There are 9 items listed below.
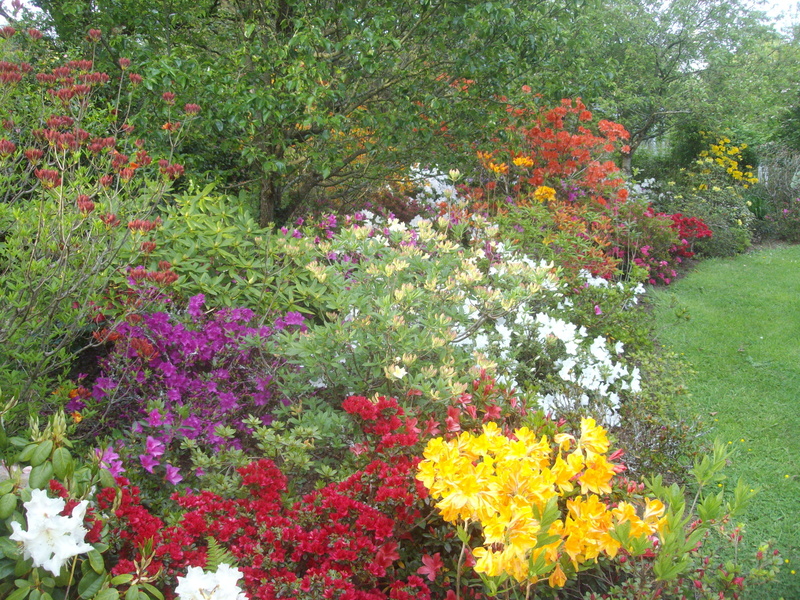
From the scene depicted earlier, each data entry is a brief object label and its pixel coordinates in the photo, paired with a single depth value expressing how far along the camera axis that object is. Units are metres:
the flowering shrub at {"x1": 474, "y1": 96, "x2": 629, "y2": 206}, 6.79
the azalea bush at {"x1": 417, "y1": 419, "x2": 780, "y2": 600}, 1.50
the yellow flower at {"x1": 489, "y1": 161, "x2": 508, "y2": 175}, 5.86
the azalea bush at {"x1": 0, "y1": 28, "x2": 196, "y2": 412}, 2.14
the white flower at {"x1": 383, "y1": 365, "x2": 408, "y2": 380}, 2.35
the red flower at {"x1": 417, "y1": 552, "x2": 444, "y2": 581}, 1.84
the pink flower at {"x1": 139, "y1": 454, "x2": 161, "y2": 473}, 2.22
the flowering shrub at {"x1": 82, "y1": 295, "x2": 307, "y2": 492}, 2.46
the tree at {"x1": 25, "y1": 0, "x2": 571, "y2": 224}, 3.98
